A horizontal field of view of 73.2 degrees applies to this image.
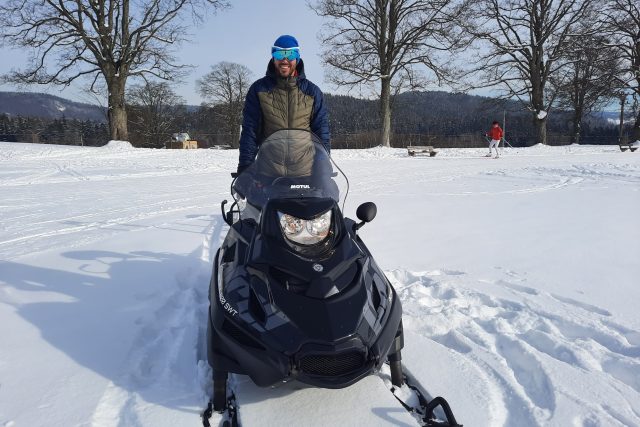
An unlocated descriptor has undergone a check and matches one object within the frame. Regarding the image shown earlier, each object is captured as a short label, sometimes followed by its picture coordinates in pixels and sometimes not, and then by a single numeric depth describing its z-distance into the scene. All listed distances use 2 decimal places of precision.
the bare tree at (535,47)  27.36
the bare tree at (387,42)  23.47
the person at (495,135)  21.47
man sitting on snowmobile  3.62
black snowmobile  2.02
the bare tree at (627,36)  27.61
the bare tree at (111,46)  19.30
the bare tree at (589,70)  27.17
